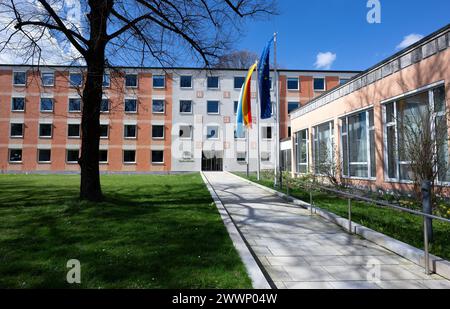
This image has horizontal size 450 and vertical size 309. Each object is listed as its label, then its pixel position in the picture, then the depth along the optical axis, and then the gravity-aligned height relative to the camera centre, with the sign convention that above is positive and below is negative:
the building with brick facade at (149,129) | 38.75 +4.52
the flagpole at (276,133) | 15.11 +1.59
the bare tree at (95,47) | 9.50 +3.51
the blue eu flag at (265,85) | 16.19 +4.03
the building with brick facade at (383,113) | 9.01 +1.99
